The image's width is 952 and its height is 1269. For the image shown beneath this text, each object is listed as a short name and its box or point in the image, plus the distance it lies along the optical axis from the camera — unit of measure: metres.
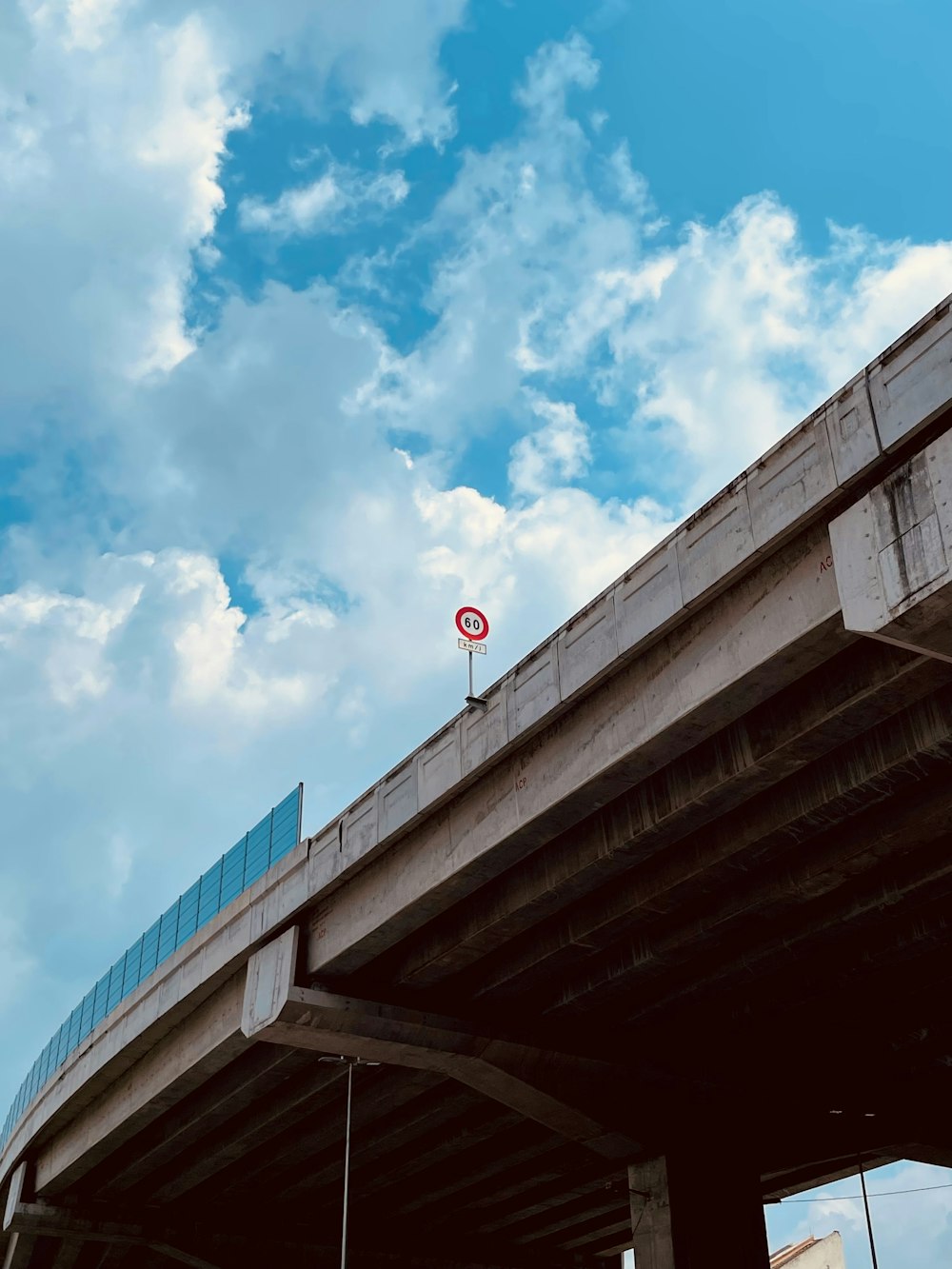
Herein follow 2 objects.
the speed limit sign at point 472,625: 22.67
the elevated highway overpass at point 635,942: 15.67
